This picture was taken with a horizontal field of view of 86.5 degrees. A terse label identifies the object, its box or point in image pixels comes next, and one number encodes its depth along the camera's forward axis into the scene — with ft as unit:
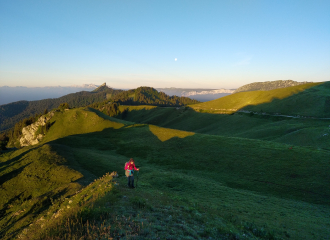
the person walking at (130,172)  58.23
